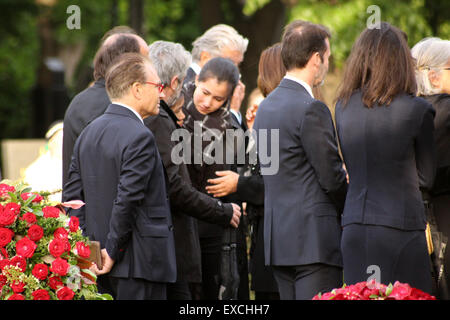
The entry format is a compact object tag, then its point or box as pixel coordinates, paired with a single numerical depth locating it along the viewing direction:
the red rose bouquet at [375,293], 6.85
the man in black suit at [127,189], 9.66
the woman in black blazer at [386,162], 9.27
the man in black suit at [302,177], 9.78
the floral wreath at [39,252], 8.07
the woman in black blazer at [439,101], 10.92
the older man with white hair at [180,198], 11.02
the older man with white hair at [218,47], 14.27
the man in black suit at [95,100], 11.49
